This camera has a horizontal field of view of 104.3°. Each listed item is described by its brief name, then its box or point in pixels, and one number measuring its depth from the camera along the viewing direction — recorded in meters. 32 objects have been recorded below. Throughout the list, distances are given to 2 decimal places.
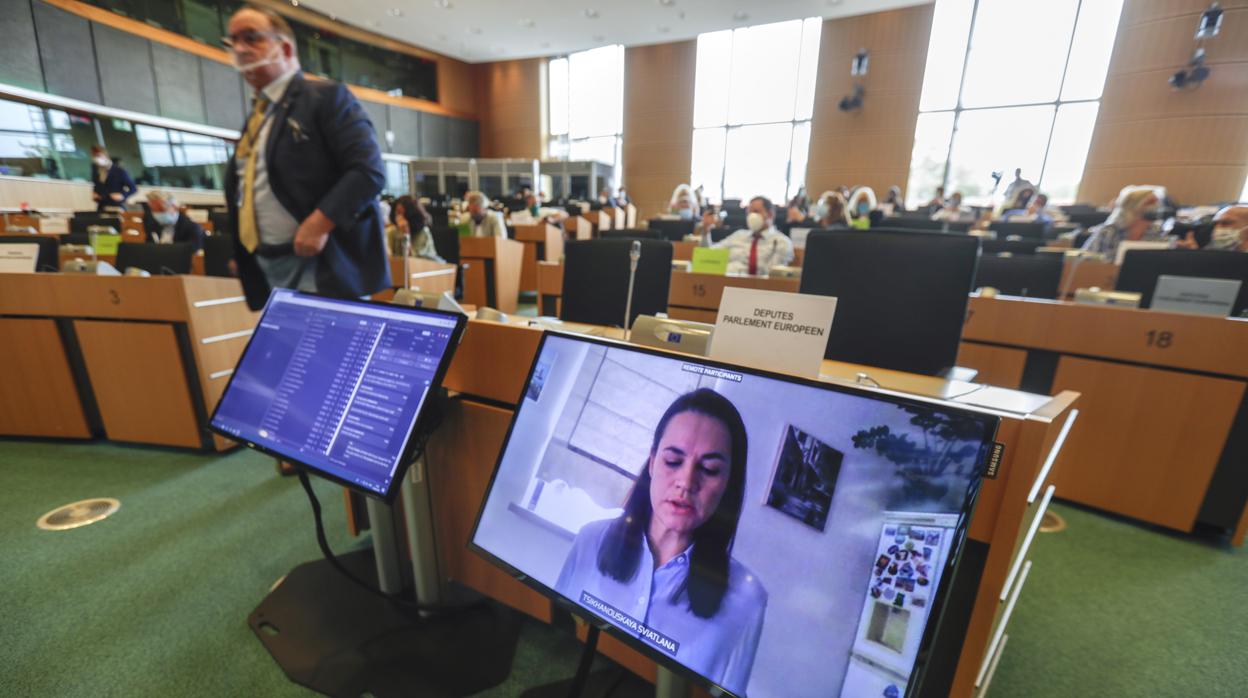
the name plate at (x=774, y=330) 0.70
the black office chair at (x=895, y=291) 1.51
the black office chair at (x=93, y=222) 4.95
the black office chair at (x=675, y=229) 5.20
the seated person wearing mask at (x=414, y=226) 3.84
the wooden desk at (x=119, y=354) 2.18
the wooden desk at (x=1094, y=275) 2.86
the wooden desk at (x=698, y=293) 2.56
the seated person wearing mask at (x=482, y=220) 5.16
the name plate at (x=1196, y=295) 1.77
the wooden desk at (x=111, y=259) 2.67
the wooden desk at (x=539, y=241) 6.07
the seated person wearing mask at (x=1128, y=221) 2.98
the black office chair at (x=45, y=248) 2.52
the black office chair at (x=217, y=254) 3.14
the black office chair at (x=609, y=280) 2.19
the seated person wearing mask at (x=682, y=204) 6.88
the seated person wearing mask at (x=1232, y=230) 2.62
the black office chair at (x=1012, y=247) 3.43
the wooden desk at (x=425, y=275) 3.28
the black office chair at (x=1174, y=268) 1.95
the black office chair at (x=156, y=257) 2.66
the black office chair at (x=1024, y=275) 2.43
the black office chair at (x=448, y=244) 4.27
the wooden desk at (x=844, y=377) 0.66
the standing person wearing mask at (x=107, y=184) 6.36
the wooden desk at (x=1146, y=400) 1.72
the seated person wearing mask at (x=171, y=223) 3.76
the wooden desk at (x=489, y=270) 4.82
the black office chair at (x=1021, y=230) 4.02
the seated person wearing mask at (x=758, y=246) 3.21
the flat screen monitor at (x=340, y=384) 0.85
